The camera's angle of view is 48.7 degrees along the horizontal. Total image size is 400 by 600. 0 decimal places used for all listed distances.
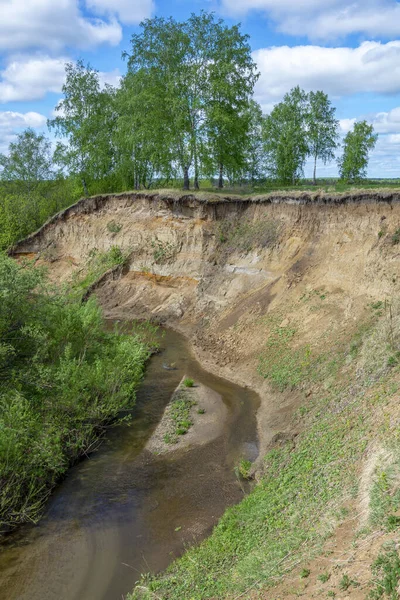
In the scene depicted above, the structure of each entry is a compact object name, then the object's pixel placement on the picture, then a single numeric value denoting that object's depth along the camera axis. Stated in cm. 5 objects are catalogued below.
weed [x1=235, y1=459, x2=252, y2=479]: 1374
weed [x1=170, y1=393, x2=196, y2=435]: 1661
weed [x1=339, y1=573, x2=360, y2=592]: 651
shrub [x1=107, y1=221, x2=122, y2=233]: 3524
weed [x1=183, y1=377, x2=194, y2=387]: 2025
